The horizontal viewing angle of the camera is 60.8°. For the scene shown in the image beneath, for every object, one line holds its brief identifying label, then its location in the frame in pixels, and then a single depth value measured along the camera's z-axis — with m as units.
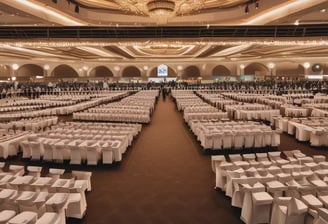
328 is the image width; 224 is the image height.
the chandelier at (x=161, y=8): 9.51
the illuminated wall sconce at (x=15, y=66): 36.26
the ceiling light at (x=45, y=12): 11.48
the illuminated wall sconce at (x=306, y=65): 37.16
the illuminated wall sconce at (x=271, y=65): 38.62
